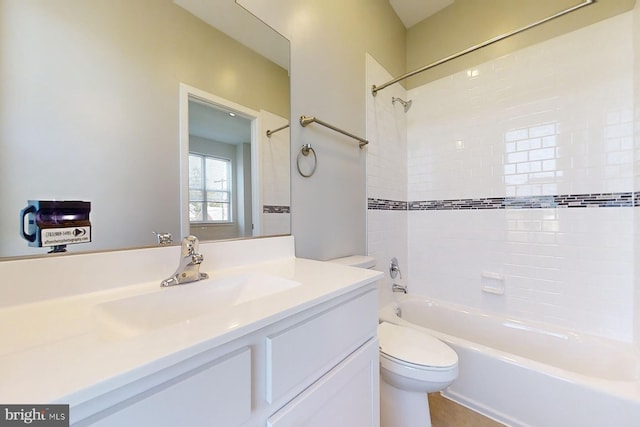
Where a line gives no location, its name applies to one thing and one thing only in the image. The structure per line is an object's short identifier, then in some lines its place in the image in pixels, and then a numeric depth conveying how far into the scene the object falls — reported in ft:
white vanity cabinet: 1.26
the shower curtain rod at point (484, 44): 4.21
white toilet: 3.70
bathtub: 3.73
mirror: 2.10
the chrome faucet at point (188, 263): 2.70
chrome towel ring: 4.49
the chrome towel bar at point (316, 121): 4.47
